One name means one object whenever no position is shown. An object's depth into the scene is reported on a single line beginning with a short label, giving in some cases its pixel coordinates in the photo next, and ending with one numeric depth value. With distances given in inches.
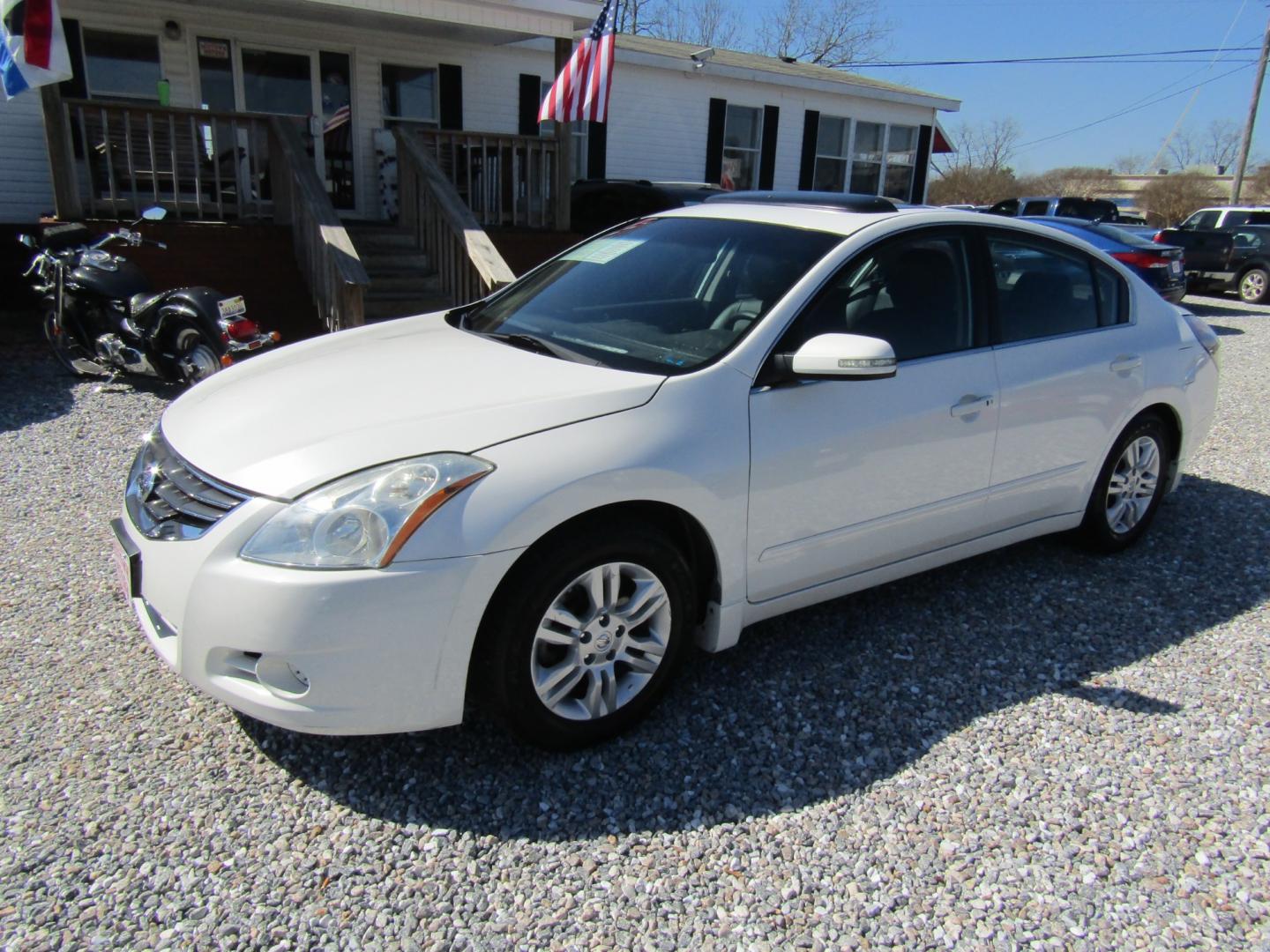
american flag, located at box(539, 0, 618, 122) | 385.7
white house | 343.6
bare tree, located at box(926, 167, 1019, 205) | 1627.7
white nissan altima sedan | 97.0
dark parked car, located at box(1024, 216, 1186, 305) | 453.7
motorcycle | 266.8
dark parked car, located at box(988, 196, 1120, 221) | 671.1
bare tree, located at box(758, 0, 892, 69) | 1373.0
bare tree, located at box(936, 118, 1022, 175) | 1818.4
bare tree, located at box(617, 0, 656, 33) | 1391.5
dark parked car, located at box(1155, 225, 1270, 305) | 661.3
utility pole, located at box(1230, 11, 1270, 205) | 1079.0
